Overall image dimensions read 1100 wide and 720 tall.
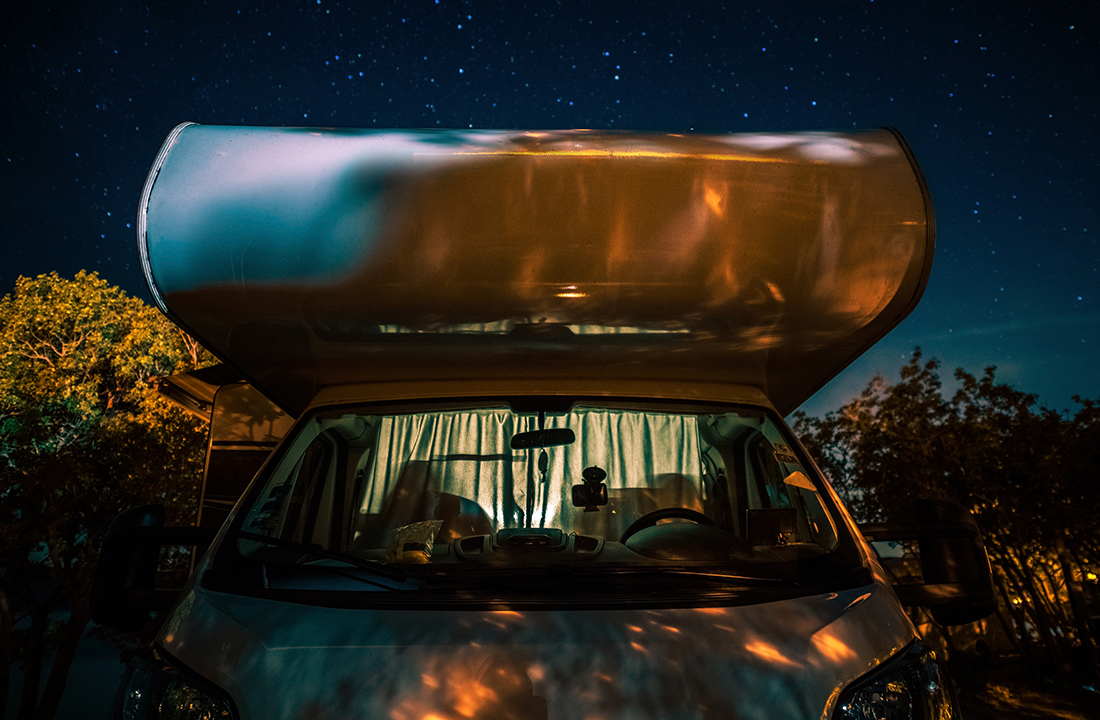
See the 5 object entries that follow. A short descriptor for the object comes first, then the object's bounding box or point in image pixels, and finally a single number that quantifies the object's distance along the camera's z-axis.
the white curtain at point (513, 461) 3.14
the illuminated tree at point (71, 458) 16.39
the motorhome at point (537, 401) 1.62
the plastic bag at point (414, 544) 2.34
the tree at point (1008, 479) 15.59
